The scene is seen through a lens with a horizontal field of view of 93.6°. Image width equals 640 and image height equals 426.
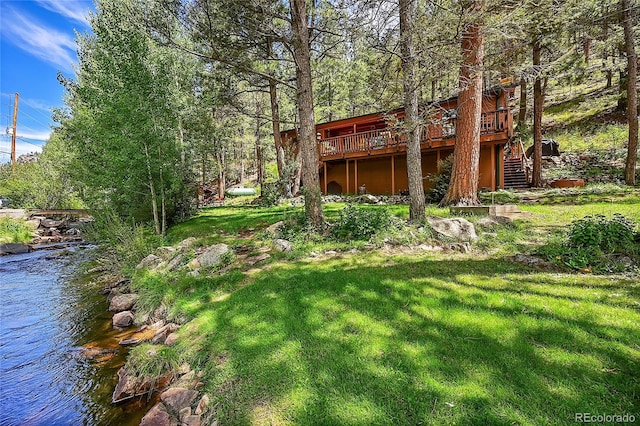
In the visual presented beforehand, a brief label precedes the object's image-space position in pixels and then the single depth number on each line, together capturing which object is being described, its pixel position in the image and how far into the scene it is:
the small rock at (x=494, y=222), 6.61
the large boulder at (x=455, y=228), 5.78
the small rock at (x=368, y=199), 12.19
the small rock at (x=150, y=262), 6.44
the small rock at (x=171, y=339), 3.72
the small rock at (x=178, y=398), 2.72
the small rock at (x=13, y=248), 11.38
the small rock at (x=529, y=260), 4.37
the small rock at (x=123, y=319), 4.85
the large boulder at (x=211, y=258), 5.66
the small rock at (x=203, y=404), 2.60
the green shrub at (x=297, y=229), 6.50
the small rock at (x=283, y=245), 5.98
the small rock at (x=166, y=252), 6.63
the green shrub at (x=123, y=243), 7.16
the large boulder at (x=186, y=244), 6.95
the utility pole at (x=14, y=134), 23.78
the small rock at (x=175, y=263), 5.89
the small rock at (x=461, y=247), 5.26
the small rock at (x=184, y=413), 2.59
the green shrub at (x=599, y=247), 4.10
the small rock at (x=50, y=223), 15.81
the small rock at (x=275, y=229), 7.06
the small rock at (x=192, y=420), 2.50
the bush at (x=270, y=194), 14.08
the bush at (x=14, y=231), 12.68
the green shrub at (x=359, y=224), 6.21
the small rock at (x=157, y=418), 2.60
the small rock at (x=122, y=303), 5.41
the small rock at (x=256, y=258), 5.60
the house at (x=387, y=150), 12.22
